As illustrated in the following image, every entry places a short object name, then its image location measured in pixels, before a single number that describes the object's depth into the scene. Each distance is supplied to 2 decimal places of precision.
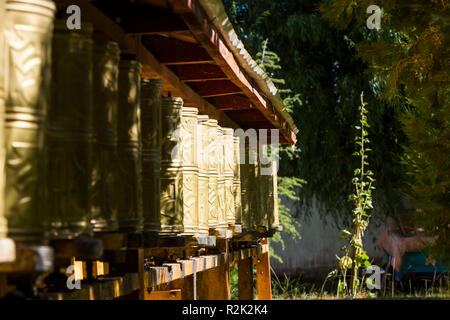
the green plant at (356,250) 8.85
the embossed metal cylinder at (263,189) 6.97
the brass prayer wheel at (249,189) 6.49
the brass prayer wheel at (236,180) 5.77
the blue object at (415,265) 13.97
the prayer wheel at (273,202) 7.56
